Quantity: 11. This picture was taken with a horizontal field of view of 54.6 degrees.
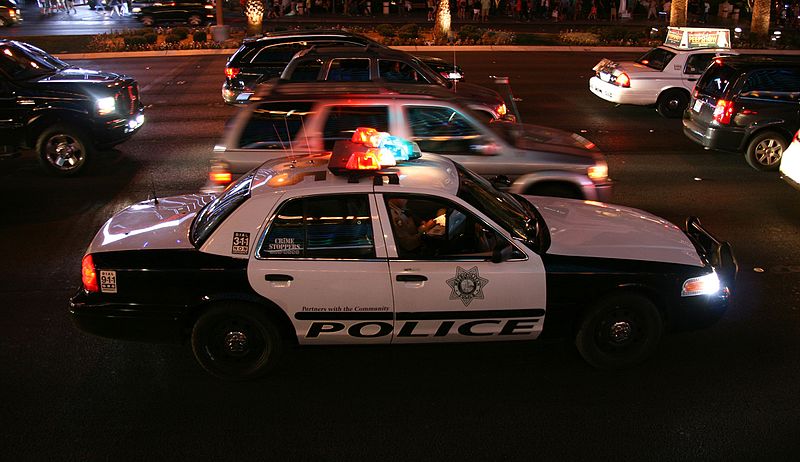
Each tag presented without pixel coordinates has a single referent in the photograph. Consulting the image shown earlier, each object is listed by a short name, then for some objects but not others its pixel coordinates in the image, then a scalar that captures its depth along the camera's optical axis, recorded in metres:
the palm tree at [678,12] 29.91
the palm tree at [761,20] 30.50
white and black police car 5.56
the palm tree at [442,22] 29.09
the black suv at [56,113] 11.40
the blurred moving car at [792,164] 9.81
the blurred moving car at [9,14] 36.62
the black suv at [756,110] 11.94
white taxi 16.22
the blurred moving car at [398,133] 8.28
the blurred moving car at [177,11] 35.25
